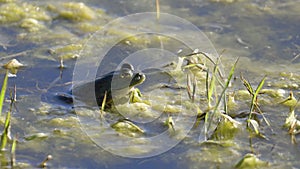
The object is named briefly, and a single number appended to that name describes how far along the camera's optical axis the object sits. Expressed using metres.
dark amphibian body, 5.86
